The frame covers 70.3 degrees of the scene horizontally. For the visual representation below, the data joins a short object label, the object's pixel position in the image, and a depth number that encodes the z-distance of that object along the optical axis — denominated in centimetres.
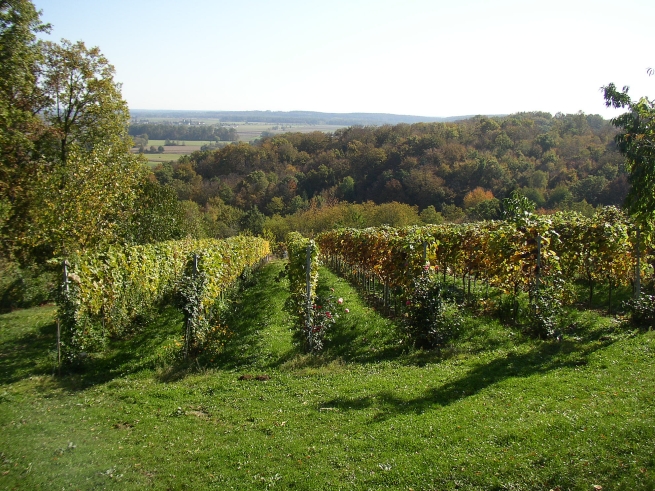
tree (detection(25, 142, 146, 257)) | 1555
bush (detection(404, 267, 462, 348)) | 1011
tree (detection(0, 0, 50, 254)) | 1816
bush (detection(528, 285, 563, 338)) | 963
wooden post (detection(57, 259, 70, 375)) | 1065
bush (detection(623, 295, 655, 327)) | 951
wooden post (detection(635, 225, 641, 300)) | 1011
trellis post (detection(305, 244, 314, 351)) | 1081
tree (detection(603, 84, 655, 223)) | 901
